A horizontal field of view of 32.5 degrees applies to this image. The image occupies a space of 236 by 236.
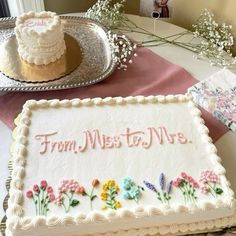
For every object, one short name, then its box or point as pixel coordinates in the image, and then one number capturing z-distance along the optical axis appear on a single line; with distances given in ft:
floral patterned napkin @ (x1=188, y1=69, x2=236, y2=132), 3.53
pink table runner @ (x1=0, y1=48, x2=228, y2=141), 3.61
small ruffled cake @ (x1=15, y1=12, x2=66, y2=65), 3.83
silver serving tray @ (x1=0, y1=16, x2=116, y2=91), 3.80
